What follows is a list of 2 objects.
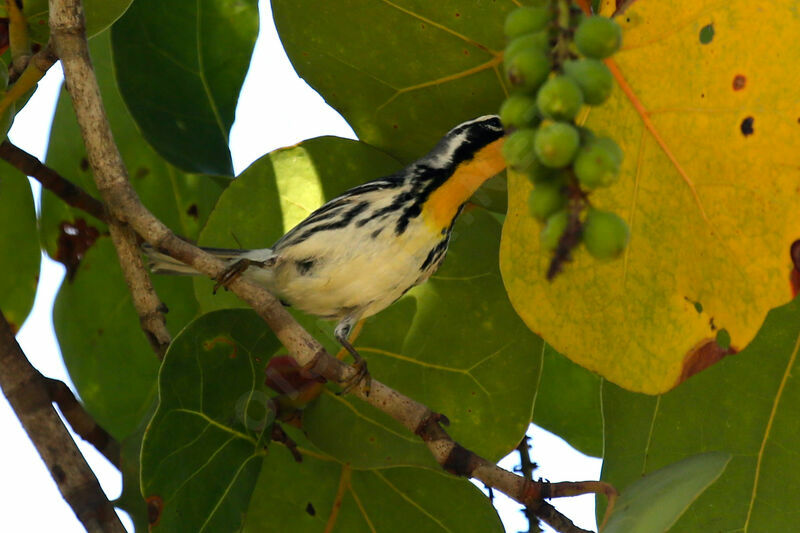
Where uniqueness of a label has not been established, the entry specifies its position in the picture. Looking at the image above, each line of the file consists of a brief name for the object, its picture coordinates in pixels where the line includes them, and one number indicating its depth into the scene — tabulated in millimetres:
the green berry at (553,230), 2189
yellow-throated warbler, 5191
